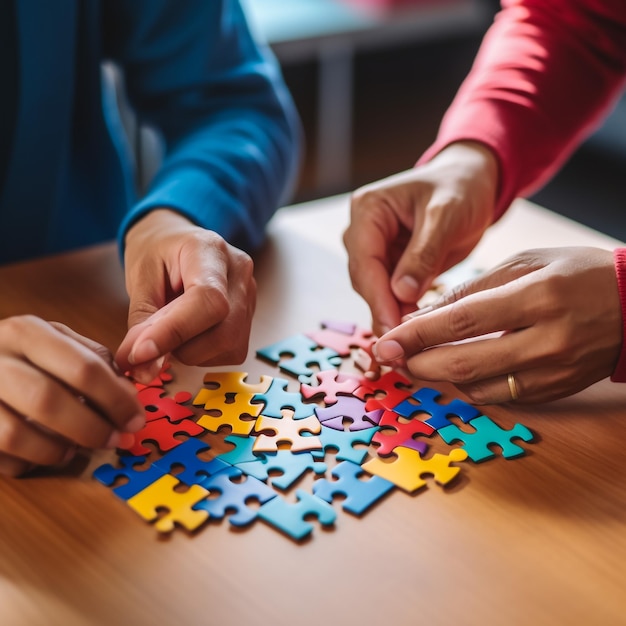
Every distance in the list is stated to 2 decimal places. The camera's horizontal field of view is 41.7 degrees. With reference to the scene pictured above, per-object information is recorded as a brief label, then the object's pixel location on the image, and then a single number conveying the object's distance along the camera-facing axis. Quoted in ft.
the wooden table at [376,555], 2.37
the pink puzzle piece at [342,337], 3.70
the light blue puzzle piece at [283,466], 2.84
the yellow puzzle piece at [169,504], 2.67
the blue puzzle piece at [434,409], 3.20
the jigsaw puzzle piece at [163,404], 3.18
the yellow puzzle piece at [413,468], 2.87
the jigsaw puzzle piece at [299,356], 3.52
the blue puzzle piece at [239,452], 2.94
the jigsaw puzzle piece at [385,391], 3.29
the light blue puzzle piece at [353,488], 2.76
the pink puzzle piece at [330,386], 3.32
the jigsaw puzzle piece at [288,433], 3.01
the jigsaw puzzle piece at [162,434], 3.00
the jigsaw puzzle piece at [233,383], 3.35
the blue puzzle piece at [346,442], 2.97
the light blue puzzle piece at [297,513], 2.64
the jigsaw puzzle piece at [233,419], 3.11
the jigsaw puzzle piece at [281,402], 3.19
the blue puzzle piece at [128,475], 2.79
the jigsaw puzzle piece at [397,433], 3.03
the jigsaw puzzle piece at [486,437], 3.04
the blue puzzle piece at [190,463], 2.86
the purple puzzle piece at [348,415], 3.14
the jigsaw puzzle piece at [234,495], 2.70
